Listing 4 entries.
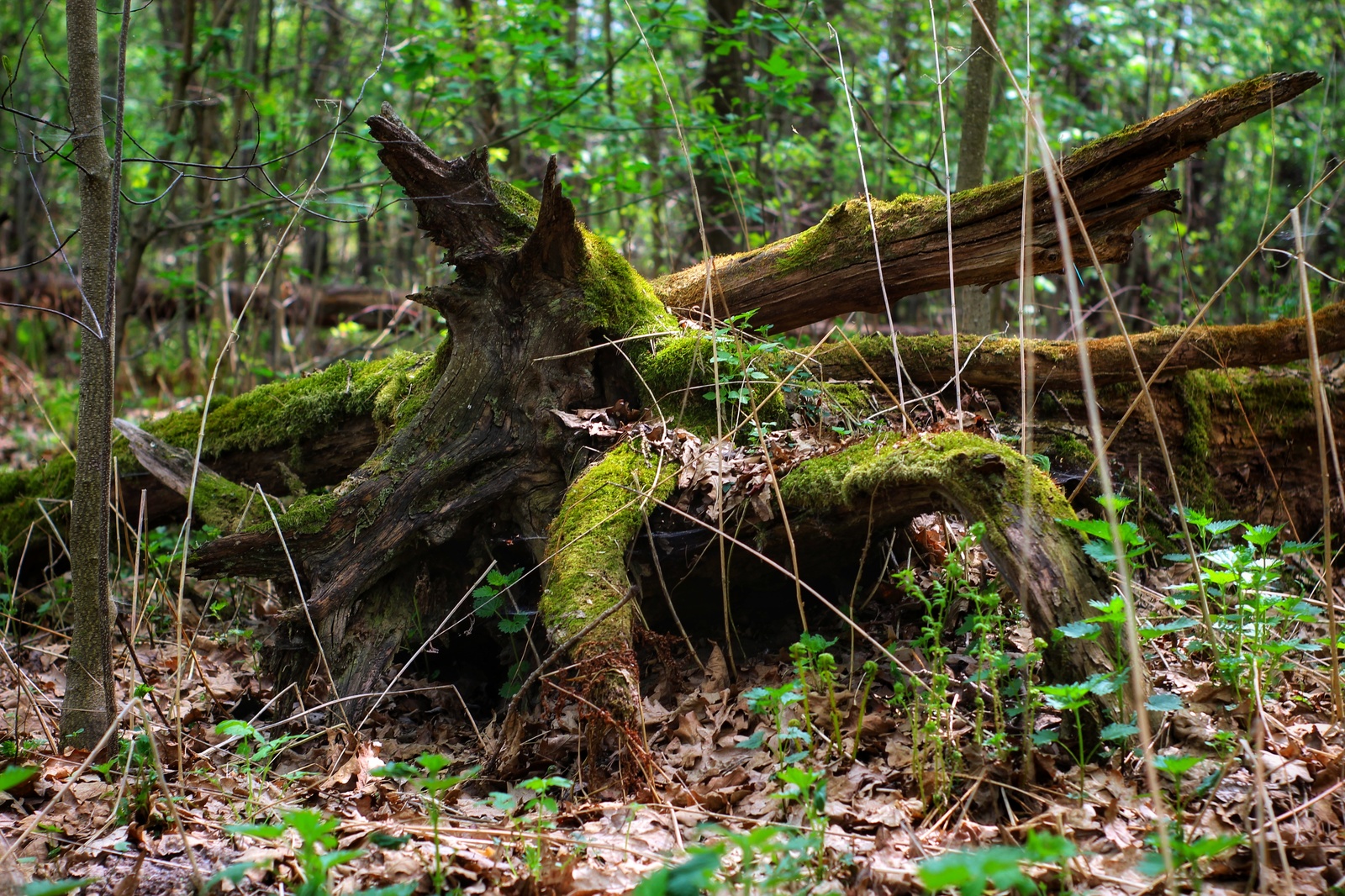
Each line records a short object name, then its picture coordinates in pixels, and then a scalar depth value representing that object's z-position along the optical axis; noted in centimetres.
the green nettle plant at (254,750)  230
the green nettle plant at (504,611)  304
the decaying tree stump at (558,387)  286
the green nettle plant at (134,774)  230
